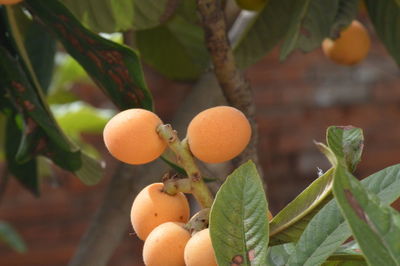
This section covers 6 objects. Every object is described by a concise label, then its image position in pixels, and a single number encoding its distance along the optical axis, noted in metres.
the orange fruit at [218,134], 0.88
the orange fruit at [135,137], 0.89
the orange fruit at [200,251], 0.85
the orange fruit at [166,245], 0.86
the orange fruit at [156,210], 0.89
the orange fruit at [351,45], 1.24
